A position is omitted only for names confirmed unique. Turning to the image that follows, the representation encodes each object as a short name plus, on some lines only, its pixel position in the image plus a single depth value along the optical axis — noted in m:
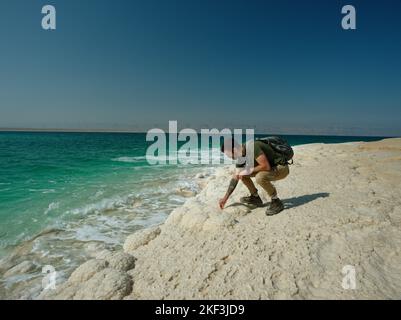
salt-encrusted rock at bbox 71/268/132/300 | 3.08
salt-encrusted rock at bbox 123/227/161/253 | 4.55
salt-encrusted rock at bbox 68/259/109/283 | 3.60
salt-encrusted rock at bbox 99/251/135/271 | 3.71
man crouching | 4.56
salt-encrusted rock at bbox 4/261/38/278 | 4.46
